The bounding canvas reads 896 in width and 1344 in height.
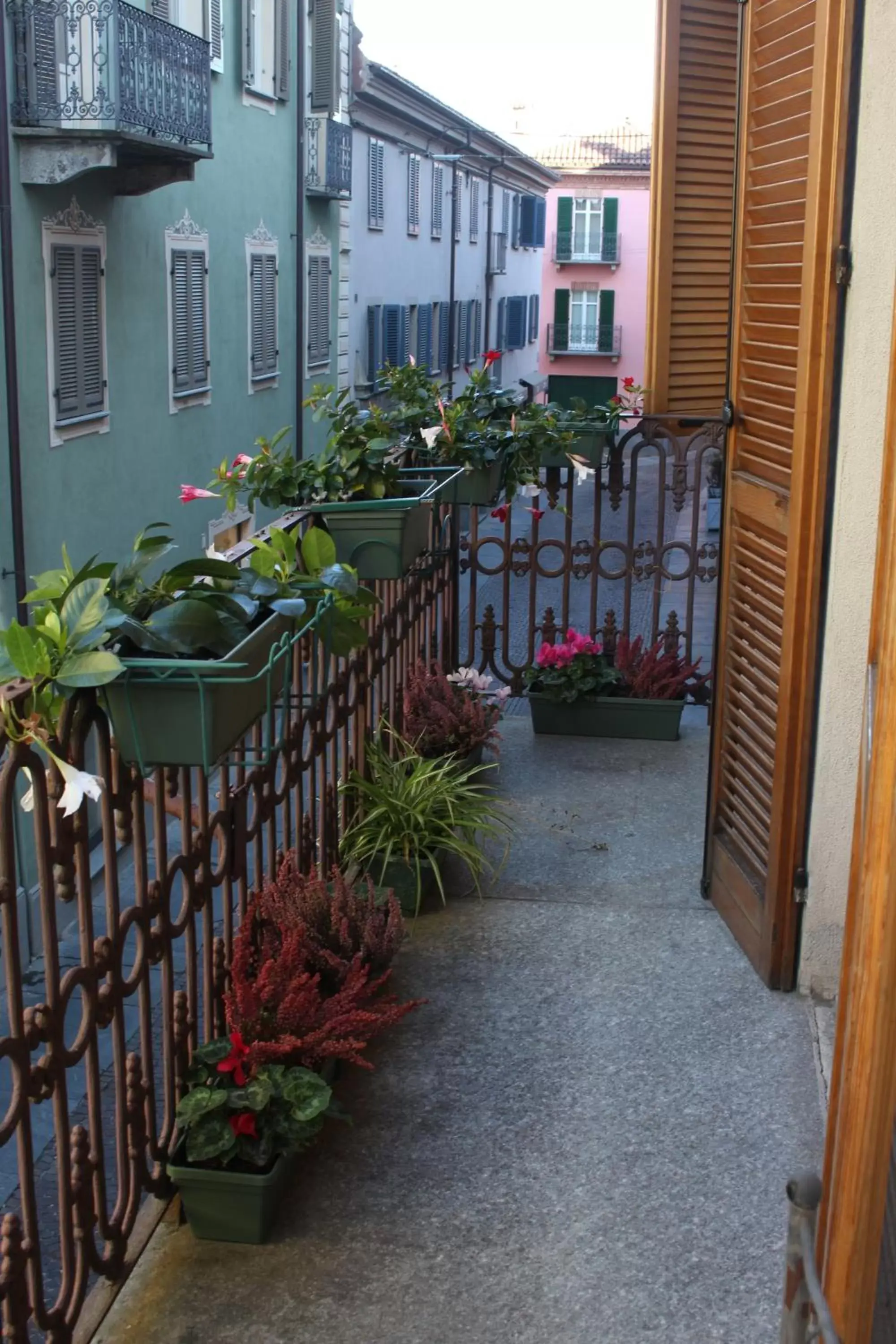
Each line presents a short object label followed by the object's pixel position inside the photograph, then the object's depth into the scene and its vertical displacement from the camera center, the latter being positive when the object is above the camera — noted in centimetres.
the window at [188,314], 1480 -15
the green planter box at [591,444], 718 -62
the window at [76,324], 1197 -21
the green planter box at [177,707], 245 -63
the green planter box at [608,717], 677 -174
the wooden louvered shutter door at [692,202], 605 +40
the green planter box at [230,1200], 292 -165
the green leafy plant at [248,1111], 292 -148
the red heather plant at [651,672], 684 -158
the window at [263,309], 1755 -11
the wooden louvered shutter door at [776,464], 378 -40
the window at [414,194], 2759 +186
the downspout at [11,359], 1107 -44
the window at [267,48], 1670 +270
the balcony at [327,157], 1930 +174
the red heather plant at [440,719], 555 -145
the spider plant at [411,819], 466 -154
